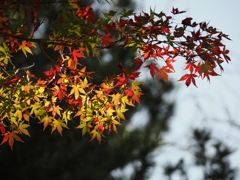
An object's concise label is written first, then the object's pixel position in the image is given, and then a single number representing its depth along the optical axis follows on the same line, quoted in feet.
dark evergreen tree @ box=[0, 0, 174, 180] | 29.22
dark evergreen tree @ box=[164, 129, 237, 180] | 42.65
